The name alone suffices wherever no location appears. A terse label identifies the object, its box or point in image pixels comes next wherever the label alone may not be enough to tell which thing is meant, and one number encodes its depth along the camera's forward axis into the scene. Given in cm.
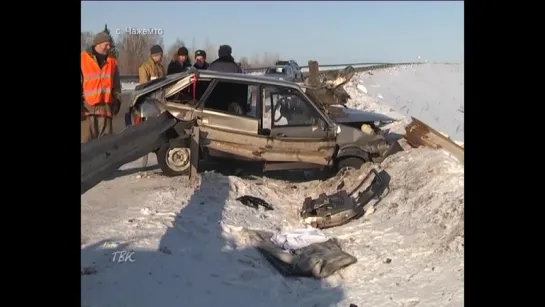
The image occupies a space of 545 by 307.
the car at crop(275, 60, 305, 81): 2697
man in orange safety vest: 872
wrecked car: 988
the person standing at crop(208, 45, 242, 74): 1155
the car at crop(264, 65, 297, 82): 2386
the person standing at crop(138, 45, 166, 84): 1119
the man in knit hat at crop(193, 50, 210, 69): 1195
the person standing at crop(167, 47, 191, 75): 1198
